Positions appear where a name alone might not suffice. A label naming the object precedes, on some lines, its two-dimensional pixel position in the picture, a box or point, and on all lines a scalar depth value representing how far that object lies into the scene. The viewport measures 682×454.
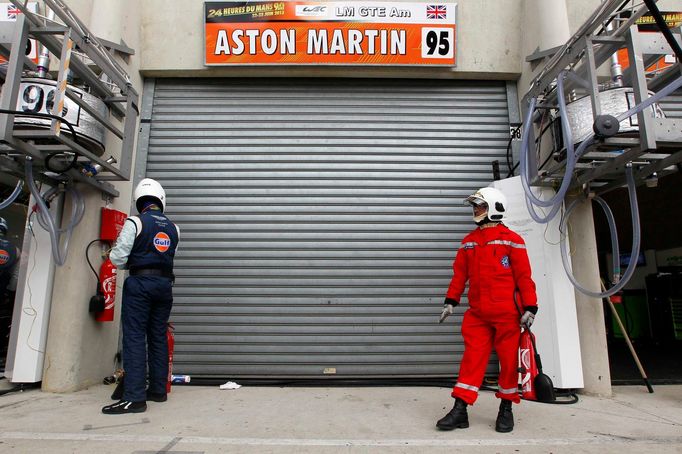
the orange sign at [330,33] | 5.12
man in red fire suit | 3.02
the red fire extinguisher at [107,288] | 4.39
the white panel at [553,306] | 4.07
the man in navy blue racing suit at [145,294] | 3.39
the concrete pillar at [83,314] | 4.11
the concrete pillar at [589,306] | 4.14
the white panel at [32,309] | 4.10
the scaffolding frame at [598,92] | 3.24
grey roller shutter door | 4.82
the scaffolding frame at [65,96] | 3.34
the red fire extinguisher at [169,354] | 3.86
